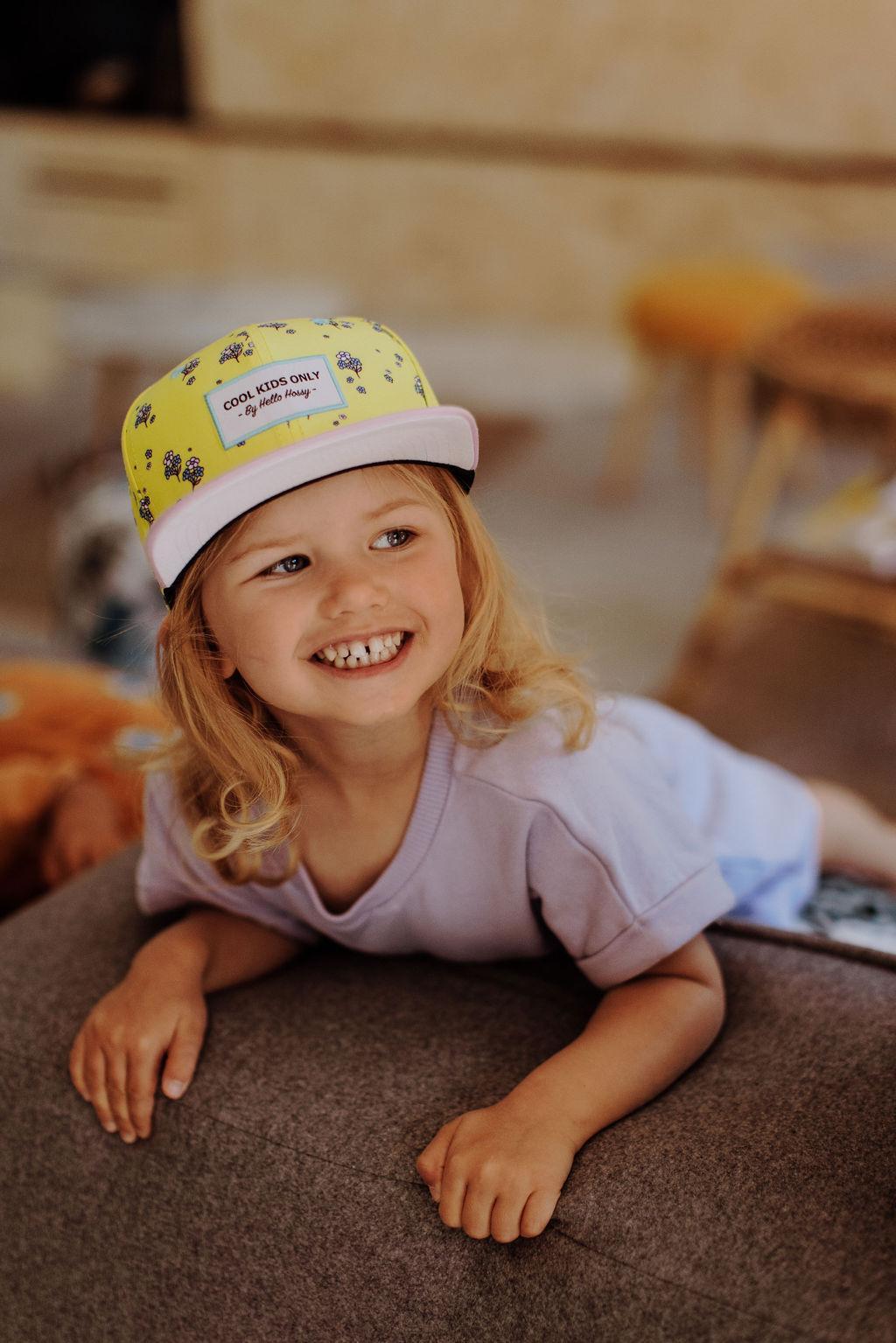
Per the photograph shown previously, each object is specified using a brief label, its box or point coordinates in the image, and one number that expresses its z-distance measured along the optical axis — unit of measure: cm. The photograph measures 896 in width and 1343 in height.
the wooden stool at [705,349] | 304
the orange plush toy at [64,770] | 126
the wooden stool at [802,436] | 198
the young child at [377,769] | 77
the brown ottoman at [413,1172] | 69
